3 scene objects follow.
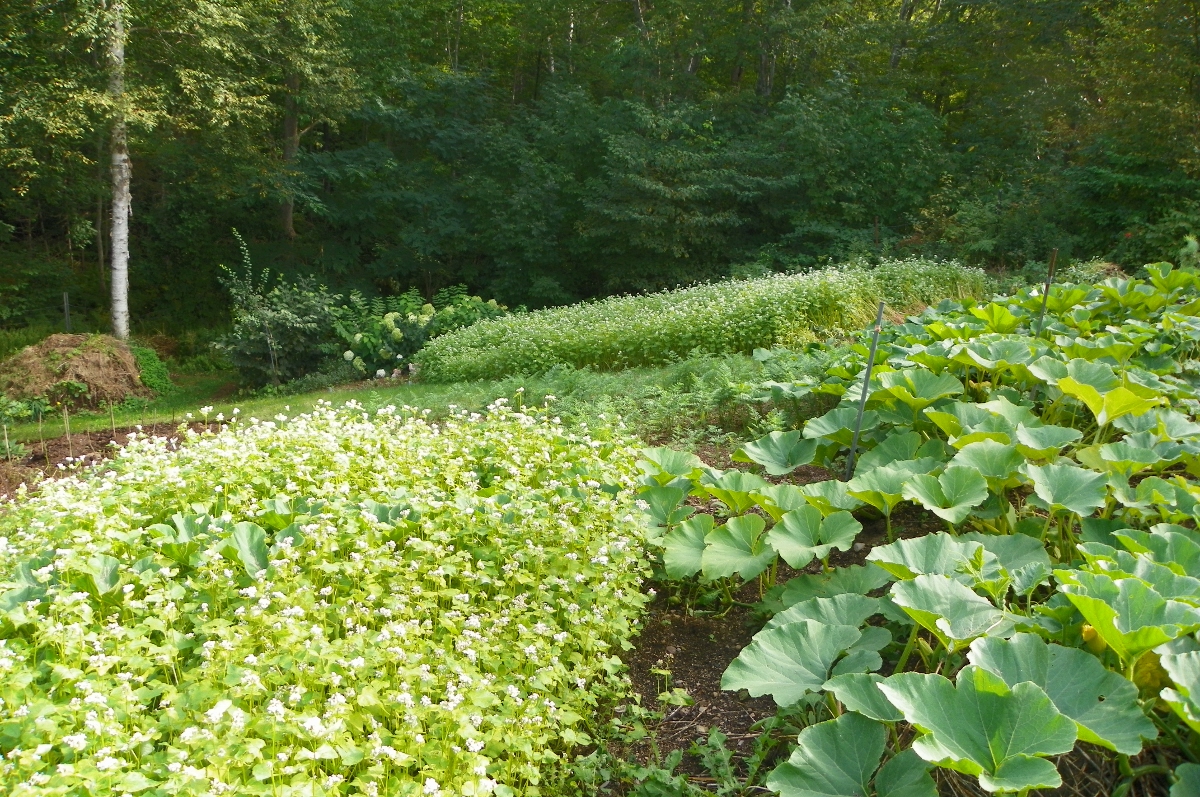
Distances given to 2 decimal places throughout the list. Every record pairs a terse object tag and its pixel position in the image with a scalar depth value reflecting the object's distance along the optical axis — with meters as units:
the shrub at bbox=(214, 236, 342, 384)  11.96
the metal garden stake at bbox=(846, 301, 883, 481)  3.82
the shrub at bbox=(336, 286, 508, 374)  12.22
